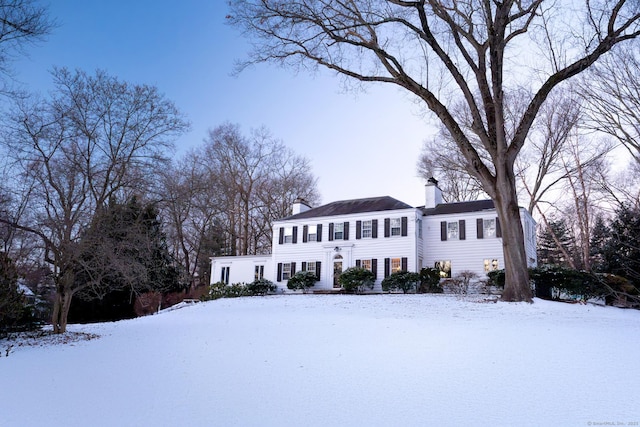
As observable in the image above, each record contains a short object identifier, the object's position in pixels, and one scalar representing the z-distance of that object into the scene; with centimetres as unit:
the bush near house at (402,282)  2097
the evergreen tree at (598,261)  2192
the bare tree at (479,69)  1286
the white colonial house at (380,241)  2230
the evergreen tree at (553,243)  3247
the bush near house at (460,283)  1953
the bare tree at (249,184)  3153
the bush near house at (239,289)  2348
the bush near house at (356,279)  2223
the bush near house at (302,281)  2394
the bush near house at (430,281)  2052
